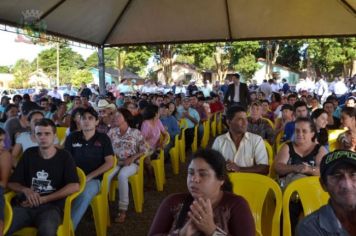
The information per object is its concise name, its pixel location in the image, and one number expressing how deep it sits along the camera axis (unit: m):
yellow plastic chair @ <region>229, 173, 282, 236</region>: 3.08
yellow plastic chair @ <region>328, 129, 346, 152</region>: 4.61
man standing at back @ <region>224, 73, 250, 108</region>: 9.34
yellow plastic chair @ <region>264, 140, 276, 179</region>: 3.99
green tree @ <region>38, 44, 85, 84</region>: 57.06
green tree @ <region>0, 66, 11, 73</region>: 67.12
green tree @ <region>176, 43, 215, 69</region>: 32.39
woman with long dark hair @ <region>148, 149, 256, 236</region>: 2.01
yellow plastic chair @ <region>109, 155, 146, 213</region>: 4.82
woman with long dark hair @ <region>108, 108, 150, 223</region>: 4.89
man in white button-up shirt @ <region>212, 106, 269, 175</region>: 3.86
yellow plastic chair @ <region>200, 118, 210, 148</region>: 8.88
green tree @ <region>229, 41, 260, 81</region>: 36.25
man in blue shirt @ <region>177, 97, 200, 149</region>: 8.19
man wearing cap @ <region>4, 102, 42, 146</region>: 5.67
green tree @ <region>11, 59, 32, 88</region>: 46.87
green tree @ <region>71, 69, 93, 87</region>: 46.83
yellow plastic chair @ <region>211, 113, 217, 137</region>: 10.62
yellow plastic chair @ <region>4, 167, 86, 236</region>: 3.08
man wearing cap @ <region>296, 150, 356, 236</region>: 1.76
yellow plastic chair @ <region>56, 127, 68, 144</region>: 5.94
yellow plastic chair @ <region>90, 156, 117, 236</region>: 3.90
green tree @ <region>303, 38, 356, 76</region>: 32.59
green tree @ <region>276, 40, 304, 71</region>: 46.22
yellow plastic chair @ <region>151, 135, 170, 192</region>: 5.73
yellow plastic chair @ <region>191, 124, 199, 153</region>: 8.27
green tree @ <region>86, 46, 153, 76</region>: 36.34
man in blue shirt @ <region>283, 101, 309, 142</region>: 5.19
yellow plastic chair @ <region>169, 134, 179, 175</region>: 6.78
